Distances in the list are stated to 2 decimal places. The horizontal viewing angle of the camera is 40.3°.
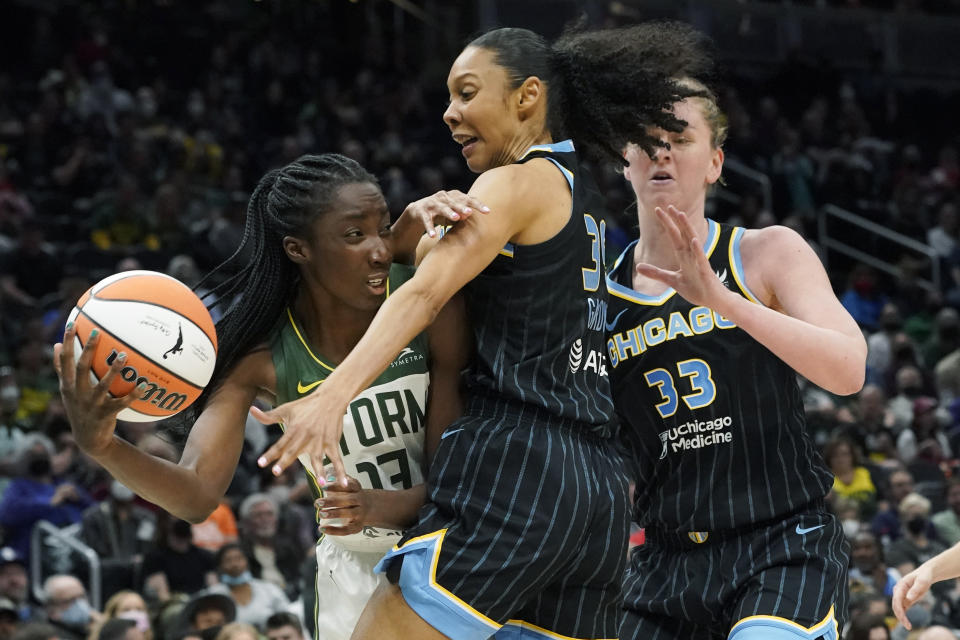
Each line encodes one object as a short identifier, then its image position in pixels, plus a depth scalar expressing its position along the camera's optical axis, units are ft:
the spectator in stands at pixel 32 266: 35.19
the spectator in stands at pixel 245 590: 24.39
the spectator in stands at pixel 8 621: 21.94
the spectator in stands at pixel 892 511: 29.32
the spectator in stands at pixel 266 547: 26.25
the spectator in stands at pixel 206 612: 21.89
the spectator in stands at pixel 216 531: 26.78
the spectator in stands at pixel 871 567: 25.90
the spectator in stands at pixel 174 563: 24.72
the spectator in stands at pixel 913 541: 26.94
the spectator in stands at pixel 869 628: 21.75
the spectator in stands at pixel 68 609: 23.03
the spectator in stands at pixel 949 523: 30.04
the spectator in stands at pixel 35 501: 26.27
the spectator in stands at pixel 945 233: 49.60
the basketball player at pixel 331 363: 10.34
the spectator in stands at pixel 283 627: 21.91
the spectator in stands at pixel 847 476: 30.53
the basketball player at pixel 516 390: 9.53
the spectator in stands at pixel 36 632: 19.57
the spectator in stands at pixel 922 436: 35.46
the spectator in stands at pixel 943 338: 41.96
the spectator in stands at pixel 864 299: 45.34
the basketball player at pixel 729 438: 11.34
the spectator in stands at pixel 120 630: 19.80
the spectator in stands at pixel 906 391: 38.42
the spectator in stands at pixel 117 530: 26.08
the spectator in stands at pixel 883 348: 41.34
